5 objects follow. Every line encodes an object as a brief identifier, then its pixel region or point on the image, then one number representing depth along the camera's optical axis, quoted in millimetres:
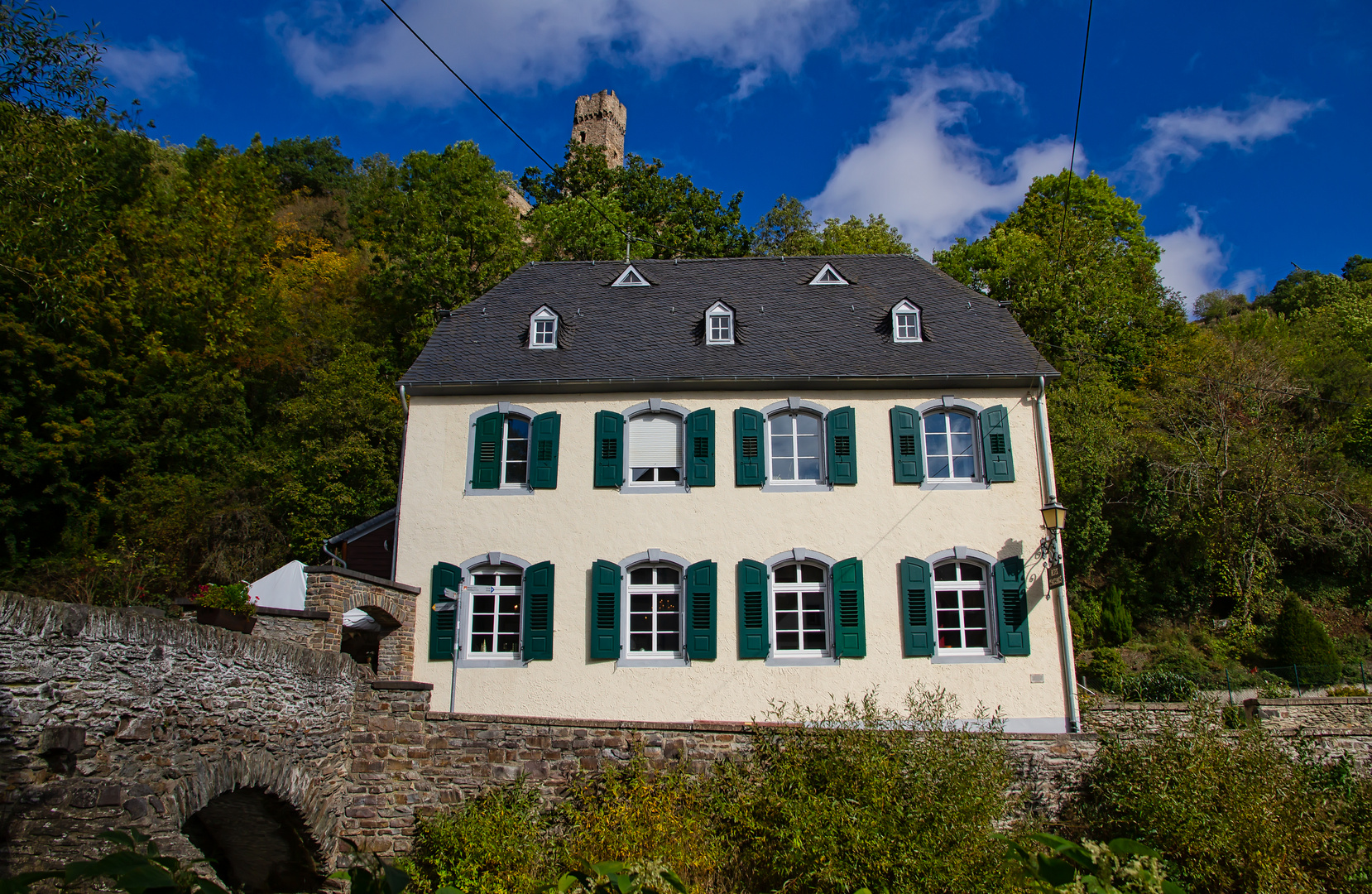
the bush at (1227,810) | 8562
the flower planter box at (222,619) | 9008
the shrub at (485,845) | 8945
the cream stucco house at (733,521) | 11633
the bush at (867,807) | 8406
